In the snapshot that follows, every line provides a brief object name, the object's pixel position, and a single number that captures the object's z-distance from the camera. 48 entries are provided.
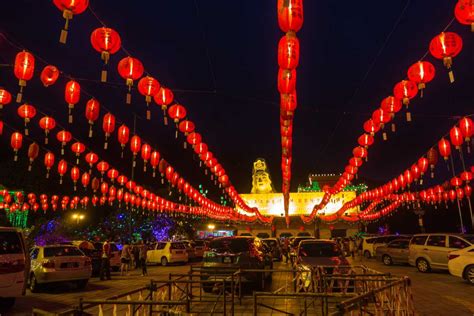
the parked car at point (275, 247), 26.55
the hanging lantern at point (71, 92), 10.95
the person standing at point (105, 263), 16.25
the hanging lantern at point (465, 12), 7.49
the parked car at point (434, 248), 16.61
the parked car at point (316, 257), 11.17
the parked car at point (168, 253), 24.44
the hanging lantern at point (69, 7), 7.24
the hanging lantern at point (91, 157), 19.13
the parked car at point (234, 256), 11.48
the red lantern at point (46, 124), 13.72
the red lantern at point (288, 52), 8.67
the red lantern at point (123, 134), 14.77
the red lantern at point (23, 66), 9.48
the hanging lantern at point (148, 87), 11.20
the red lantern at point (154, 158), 18.57
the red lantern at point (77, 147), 17.30
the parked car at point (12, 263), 8.73
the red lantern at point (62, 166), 19.13
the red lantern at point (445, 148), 15.25
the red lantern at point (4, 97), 11.75
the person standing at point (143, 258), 17.92
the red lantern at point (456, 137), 13.52
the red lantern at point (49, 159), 17.56
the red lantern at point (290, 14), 7.34
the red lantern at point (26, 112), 12.61
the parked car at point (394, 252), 21.36
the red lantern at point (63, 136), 15.48
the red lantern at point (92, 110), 11.88
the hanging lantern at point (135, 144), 16.38
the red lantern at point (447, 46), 8.79
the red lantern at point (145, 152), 17.34
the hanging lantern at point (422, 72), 10.26
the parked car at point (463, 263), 13.30
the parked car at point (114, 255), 19.26
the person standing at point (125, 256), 18.27
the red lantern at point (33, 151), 16.69
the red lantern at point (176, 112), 13.62
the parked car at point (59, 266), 12.53
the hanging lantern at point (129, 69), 10.00
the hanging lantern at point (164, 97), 11.86
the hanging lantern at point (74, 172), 20.37
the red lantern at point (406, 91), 11.21
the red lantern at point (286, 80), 9.46
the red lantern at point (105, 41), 8.70
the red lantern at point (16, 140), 15.01
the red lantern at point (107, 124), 13.21
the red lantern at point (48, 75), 10.16
